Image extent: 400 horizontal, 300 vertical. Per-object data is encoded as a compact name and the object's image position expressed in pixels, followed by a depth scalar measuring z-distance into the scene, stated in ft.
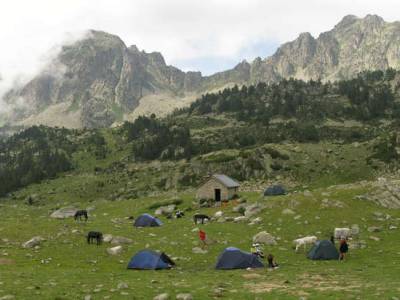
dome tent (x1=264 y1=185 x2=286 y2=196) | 230.68
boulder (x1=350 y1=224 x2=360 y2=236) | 129.29
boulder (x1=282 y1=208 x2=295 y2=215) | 154.53
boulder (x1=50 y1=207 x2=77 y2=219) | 223.71
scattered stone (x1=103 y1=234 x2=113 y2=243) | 133.00
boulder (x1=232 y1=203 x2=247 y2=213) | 182.54
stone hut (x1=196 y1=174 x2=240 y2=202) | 241.35
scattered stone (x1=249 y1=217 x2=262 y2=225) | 152.57
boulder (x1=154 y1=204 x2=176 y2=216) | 214.90
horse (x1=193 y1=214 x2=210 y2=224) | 170.54
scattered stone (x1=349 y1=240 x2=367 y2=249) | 117.70
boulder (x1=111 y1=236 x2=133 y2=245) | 131.42
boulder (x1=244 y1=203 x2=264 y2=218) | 164.04
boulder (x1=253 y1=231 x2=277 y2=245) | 126.41
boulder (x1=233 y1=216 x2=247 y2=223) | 162.48
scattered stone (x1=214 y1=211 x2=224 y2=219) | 176.99
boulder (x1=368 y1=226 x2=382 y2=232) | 132.75
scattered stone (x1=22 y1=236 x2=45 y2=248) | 125.70
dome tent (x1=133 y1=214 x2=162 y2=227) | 172.35
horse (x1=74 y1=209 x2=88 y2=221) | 195.98
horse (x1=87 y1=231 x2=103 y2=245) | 129.90
